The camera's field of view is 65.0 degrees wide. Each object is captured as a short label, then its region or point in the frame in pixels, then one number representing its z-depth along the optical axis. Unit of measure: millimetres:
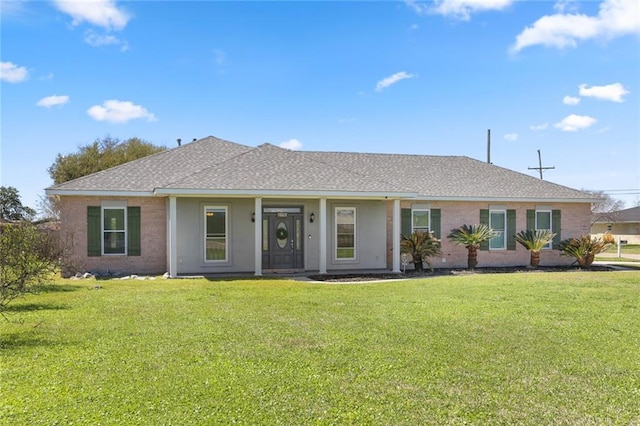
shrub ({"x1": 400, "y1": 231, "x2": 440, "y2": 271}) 17938
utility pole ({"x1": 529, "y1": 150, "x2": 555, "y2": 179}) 46200
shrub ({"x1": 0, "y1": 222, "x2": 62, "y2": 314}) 8680
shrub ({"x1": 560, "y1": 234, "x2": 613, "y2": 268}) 19828
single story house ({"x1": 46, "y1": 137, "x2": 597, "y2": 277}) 16516
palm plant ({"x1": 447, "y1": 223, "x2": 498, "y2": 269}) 18844
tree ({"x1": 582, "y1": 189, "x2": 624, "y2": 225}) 49438
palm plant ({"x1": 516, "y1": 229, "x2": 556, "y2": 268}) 19578
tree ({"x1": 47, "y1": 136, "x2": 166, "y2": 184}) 34500
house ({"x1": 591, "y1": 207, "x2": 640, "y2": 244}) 45625
